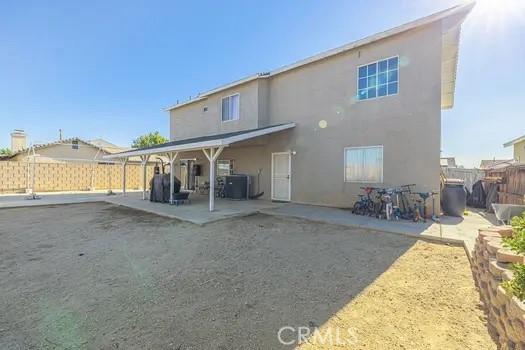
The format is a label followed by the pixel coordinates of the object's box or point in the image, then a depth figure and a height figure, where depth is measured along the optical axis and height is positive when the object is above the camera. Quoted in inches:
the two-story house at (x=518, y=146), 655.0 +72.6
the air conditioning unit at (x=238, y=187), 483.8 -28.7
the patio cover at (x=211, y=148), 323.6 +33.8
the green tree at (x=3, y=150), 1503.8 +115.4
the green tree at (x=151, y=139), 1440.7 +177.0
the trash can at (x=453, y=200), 311.7 -31.8
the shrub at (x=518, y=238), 74.4 -18.9
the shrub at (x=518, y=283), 68.7 -29.5
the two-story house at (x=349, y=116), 301.3 +81.3
